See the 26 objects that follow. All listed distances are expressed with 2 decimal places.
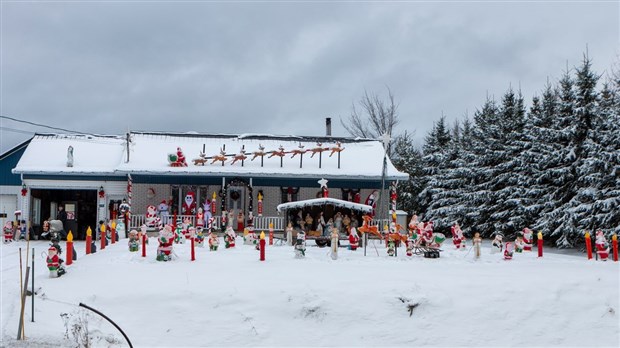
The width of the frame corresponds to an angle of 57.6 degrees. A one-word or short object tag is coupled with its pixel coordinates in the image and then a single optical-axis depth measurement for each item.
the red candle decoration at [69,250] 16.50
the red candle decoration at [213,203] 27.06
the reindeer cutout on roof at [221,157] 28.19
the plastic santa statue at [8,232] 26.00
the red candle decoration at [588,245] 19.42
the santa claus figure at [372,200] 28.20
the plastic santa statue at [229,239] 20.59
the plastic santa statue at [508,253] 19.36
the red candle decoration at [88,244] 18.80
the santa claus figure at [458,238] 21.63
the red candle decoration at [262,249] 17.50
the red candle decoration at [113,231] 22.23
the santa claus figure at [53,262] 14.97
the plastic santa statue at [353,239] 20.75
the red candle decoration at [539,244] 20.14
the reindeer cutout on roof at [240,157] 28.37
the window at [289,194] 29.19
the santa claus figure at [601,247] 19.44
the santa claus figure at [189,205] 28.62
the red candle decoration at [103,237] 20.17
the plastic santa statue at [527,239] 21.28
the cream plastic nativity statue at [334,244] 18.34
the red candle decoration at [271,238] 22.05
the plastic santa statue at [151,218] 23.34
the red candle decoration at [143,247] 17.78
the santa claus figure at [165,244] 17.16
